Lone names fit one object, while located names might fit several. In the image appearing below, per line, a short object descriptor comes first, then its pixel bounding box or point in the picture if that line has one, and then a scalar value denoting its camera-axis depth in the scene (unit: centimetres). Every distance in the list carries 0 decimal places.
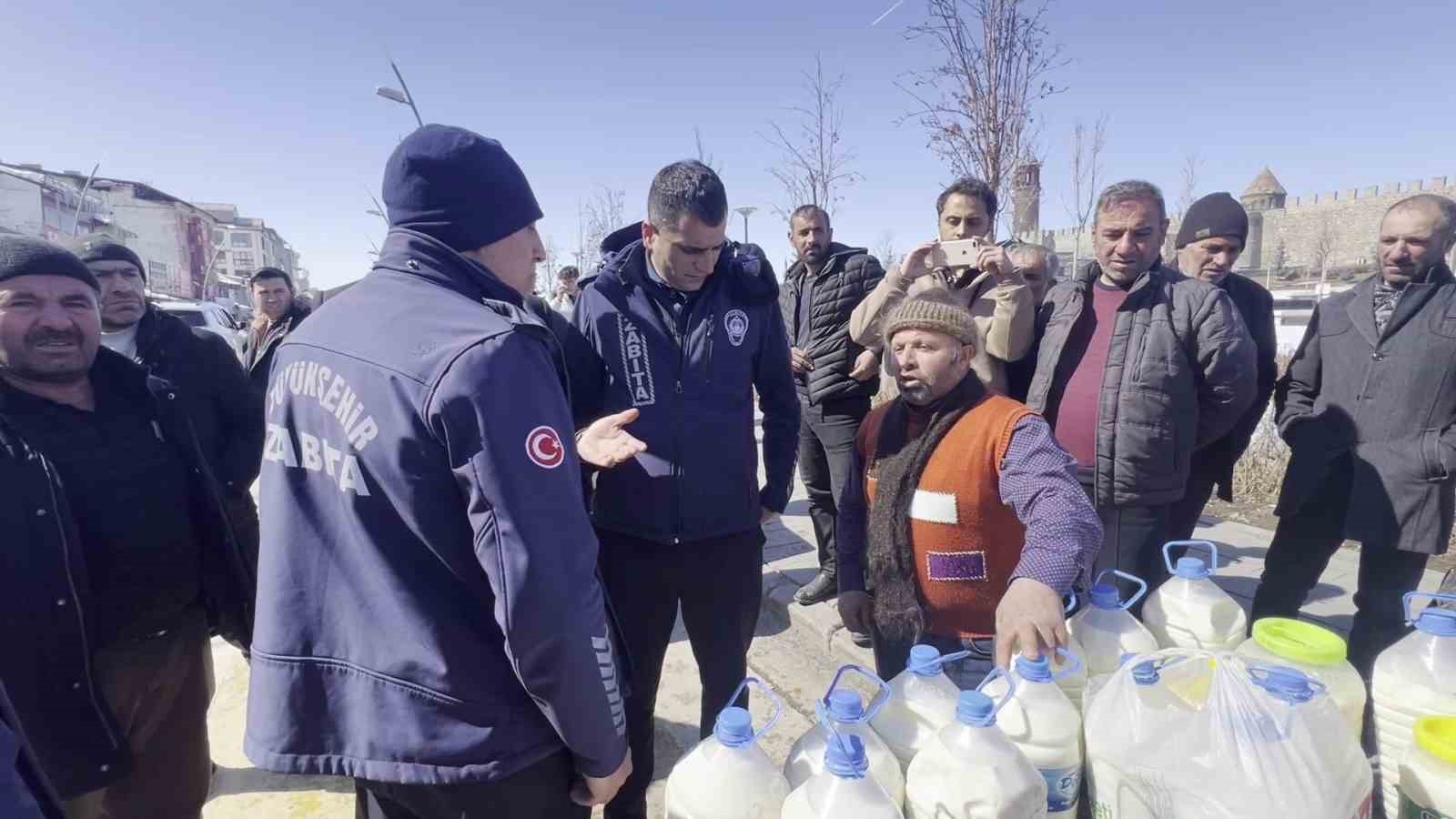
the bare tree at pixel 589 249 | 2036
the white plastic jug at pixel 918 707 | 122
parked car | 1170
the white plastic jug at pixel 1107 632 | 136
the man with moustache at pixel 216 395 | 262
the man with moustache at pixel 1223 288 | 307
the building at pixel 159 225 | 3759
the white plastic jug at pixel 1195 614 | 141
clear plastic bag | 94
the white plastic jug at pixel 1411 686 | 116
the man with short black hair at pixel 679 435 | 220
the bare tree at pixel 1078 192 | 1358
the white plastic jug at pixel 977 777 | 101
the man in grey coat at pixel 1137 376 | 250
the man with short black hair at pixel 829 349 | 372
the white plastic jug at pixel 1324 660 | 118
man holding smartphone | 264
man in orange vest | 169
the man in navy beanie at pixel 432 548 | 116
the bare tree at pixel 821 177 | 1105
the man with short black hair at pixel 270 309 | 505
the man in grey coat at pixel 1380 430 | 260
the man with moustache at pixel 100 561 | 178
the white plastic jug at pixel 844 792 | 98
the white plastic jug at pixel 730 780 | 107
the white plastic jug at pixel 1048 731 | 114
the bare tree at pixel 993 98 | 680
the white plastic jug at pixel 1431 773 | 97
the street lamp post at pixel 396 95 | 1141
